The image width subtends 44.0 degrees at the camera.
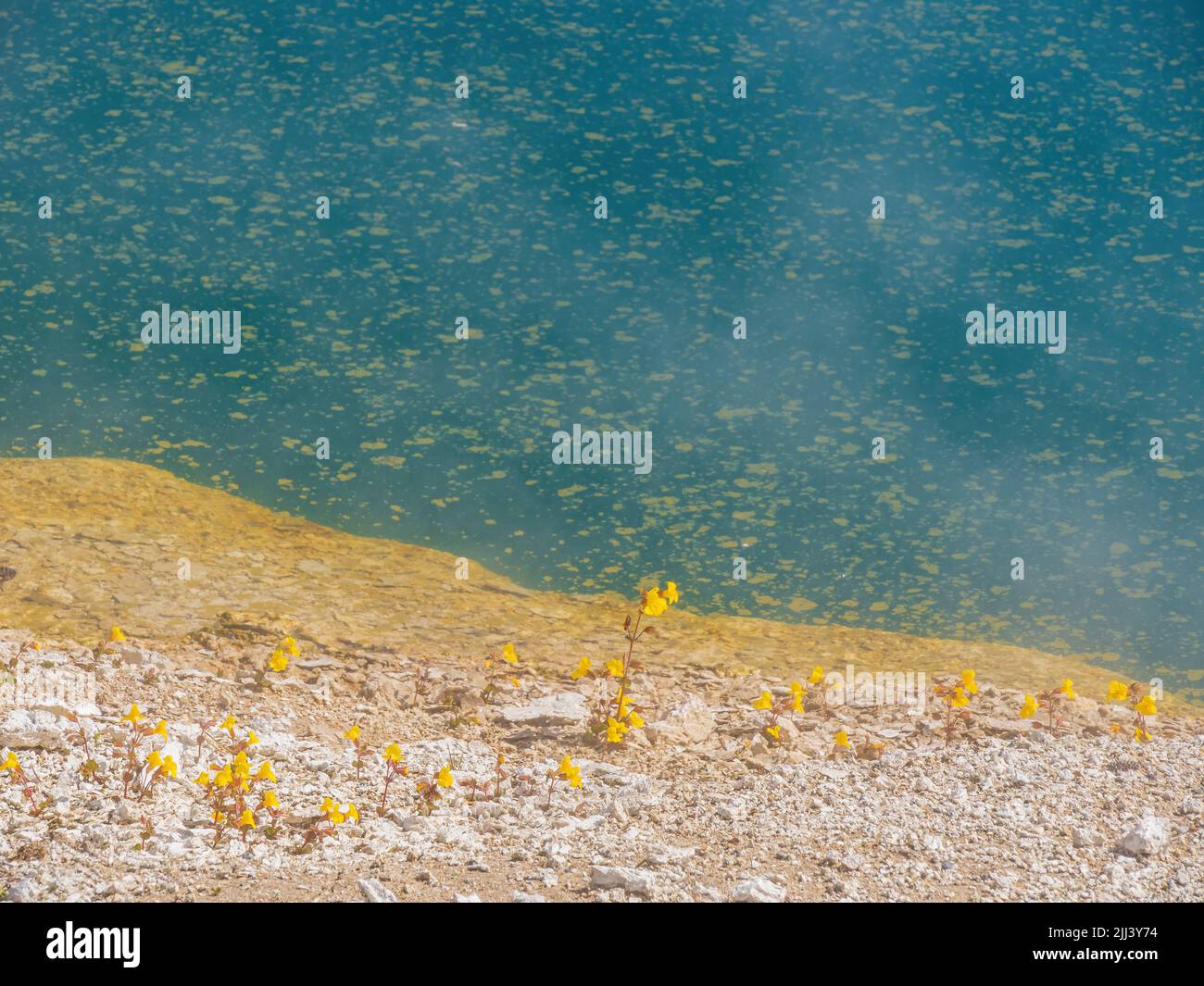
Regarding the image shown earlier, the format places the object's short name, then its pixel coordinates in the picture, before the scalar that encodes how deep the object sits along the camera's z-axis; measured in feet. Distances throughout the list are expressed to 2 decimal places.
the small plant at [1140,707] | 15.29
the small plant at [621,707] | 14.73
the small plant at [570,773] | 13.53
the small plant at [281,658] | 15.57
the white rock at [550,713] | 15.35
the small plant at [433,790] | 13.07
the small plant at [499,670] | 15.87
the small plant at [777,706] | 15.05
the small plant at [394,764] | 13.16
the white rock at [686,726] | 15.07
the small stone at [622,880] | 11.82
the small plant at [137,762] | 12.88
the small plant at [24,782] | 12.46
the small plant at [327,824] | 12.40
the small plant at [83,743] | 13.07
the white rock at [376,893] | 11.41
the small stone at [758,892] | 11.83
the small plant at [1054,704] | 15.23
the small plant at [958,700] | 15.30
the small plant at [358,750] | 13.80
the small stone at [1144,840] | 12.94
